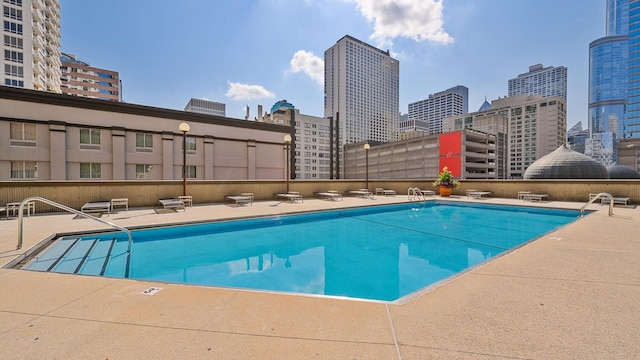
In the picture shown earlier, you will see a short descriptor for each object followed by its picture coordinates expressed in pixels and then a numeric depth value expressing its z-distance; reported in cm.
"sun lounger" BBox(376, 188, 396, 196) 2163
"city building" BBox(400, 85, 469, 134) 19500
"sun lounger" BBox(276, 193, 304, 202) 1662
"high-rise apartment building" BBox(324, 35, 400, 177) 14912
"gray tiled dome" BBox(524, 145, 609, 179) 2672
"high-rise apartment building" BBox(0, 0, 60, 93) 4200
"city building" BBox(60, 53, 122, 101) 7881
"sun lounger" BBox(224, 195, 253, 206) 1486
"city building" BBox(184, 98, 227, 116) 13450
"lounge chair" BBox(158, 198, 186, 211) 1301
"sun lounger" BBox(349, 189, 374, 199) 2009
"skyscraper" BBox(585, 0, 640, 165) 17675
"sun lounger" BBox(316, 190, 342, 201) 1798
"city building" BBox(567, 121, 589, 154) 18684
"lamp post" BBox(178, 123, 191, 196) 1385
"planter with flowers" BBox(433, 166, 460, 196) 2022
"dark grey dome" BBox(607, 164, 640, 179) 3953
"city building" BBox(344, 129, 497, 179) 6856
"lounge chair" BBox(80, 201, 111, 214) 1099
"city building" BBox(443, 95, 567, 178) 10231
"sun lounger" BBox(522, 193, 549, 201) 1658
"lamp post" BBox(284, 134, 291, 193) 1900
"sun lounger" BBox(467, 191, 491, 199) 1934
